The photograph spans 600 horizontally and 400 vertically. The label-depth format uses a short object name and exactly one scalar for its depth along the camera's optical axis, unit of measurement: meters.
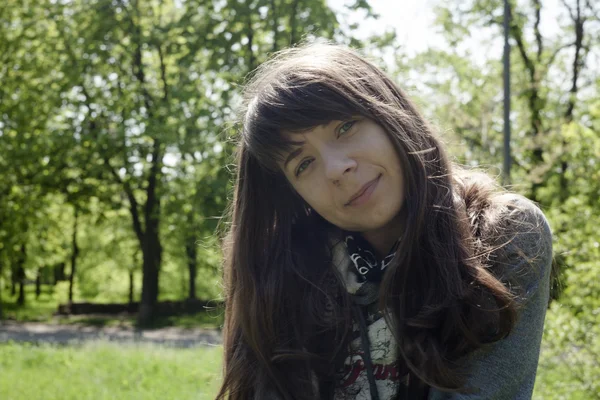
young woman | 1.82
